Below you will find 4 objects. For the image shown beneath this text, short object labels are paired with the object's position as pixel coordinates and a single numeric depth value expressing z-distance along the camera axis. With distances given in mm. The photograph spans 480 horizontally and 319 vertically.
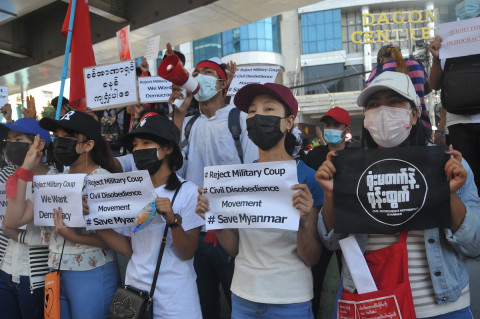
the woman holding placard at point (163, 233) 2537
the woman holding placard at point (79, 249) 2785
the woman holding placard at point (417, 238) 1938
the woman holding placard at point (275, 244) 2281
